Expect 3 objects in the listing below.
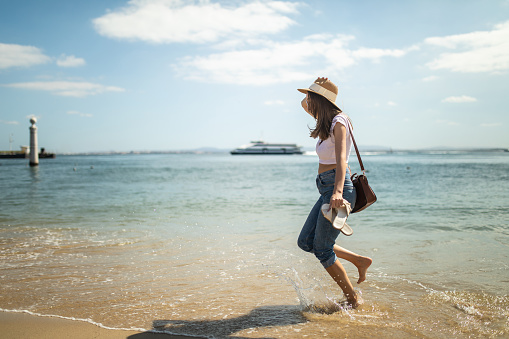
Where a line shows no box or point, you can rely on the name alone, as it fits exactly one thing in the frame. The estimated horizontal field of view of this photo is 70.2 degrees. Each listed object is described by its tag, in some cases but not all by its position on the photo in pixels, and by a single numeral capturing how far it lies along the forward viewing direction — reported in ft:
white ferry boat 400.88
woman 9.36
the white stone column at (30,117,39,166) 149.22
